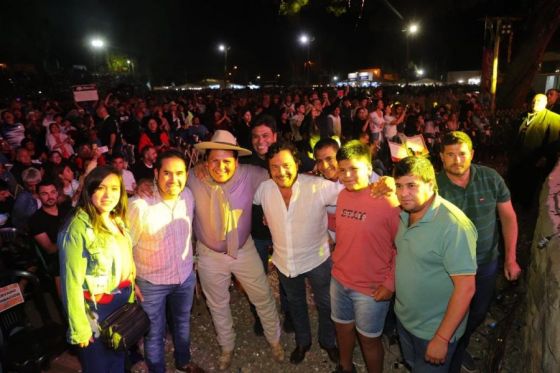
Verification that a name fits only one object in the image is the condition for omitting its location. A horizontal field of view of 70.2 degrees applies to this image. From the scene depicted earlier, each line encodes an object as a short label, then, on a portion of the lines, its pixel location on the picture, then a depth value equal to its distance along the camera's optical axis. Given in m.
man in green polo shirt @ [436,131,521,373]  3.03
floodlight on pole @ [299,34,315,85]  44.08
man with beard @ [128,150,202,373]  3.06
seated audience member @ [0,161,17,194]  6.06
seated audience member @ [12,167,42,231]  5.23
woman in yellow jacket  2.48
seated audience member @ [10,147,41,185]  6.66
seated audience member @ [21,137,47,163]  7.22
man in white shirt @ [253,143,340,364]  3.22
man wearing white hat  3.39
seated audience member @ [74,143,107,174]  6.89
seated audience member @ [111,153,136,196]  6.02
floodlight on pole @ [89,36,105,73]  36.44
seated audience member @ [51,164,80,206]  5.67
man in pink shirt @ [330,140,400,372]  2.81
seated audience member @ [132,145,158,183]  6.23
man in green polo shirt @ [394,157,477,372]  2.21
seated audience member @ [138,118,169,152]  8.83
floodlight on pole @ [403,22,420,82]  35.67
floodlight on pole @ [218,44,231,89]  59.95
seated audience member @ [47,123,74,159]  8.35
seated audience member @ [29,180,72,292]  4.01
